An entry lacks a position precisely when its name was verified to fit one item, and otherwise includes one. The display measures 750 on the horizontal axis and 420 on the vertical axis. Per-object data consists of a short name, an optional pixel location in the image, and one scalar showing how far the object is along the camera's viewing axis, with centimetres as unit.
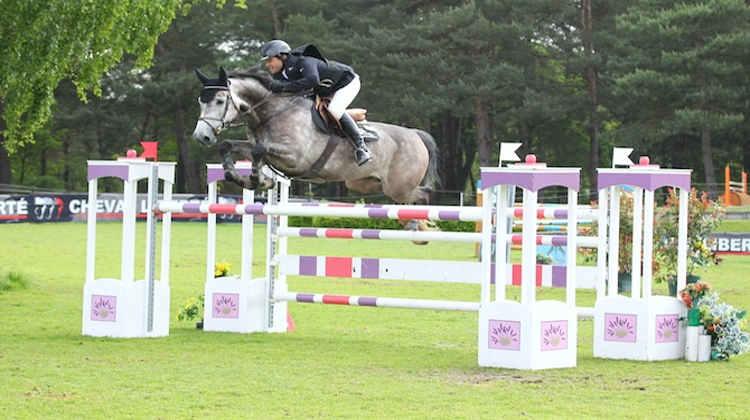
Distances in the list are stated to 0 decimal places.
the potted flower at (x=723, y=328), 1467
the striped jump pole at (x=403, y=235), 1517
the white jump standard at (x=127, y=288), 1698
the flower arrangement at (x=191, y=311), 1856
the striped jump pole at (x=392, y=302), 1536
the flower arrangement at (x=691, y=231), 2241
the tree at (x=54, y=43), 2067
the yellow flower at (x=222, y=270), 1867
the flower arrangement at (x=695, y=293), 1488
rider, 1373
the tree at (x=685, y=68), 5841
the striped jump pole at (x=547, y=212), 1558
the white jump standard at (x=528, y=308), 1365
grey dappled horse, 1324
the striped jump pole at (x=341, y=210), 1437
